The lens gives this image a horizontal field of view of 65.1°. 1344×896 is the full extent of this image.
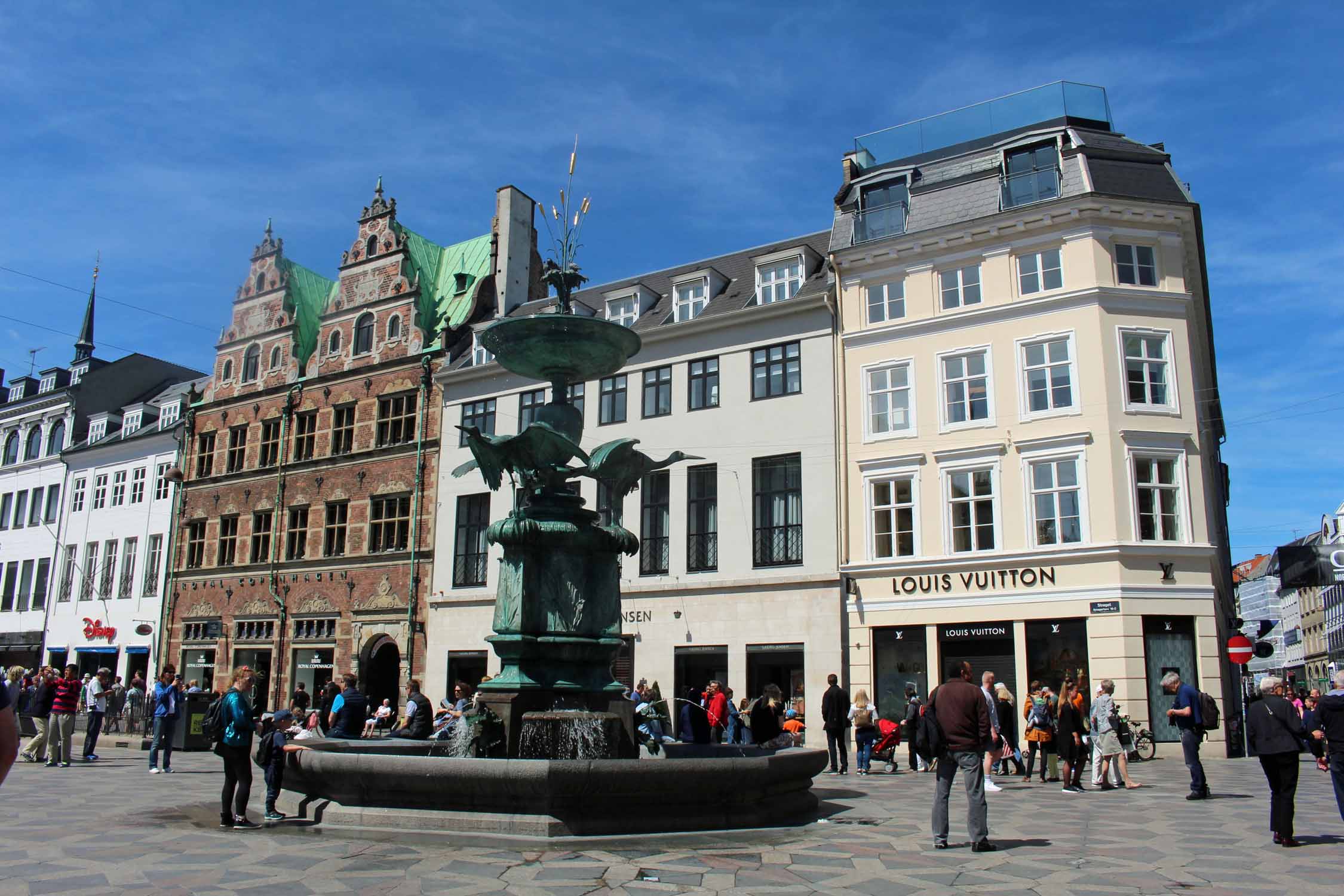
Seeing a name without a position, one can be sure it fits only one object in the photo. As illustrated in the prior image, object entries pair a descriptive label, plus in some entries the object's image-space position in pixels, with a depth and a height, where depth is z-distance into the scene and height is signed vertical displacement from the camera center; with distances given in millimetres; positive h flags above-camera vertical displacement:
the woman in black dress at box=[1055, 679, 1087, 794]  14953 -917
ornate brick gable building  34312 +7185
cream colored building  23281 +5668
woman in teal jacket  10109 -837
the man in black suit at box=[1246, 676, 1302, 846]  9227 -652
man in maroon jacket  8656 -574
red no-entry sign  22531 +522
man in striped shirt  18562 -923
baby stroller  19812 -1362
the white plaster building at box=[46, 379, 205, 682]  40938 +5030
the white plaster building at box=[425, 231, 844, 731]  27219 +4612
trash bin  23312 -1295
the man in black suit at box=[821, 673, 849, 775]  18281 -740
